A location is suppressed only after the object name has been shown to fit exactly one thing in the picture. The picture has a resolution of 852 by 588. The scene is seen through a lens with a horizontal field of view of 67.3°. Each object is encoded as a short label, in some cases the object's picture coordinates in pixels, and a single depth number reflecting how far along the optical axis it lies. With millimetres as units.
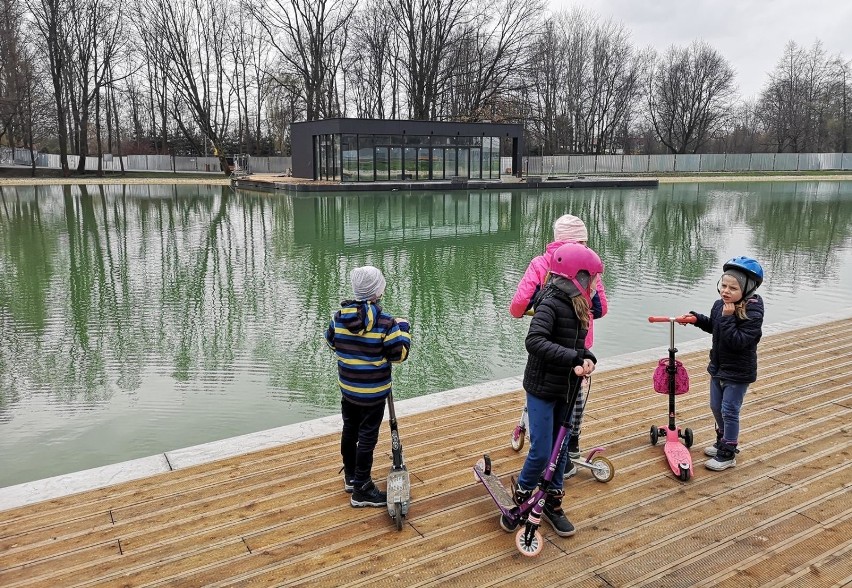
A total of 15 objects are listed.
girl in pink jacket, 3479
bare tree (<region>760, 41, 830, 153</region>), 58641
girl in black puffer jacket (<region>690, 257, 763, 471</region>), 3648
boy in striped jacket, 3268
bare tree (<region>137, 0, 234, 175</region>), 45875
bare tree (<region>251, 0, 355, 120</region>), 43594
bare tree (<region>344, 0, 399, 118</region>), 48781
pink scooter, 3828
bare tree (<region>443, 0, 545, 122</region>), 45125
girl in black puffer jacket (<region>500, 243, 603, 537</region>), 2959
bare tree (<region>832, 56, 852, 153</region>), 56550
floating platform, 31609
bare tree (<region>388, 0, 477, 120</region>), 43500
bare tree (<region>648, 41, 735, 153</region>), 58688
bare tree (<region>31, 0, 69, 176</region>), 41844
